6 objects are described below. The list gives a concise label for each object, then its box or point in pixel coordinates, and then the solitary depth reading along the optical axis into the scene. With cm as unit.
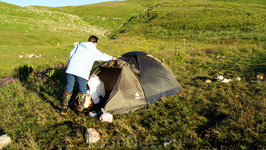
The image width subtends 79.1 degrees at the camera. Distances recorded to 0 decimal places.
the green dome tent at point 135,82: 539
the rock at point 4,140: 367
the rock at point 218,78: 749
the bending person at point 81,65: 473
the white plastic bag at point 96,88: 614
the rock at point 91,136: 366
